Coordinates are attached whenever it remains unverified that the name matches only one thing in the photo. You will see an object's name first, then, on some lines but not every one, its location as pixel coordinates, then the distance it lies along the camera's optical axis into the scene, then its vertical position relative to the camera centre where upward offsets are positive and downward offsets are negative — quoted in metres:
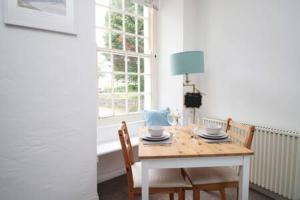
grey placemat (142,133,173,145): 1.43 -0.42
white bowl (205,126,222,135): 1.55 -0.36
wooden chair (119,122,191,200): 1.39 -0.72
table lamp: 2.03 +0.27
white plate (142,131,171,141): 1.47 -0.40
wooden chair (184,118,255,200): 1.44 -0.71
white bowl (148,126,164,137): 1.50 -0.35
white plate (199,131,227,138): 1.54 -0.39
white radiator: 1.73 -0.73
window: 2.46 +0.43
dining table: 1.24 -0.47
